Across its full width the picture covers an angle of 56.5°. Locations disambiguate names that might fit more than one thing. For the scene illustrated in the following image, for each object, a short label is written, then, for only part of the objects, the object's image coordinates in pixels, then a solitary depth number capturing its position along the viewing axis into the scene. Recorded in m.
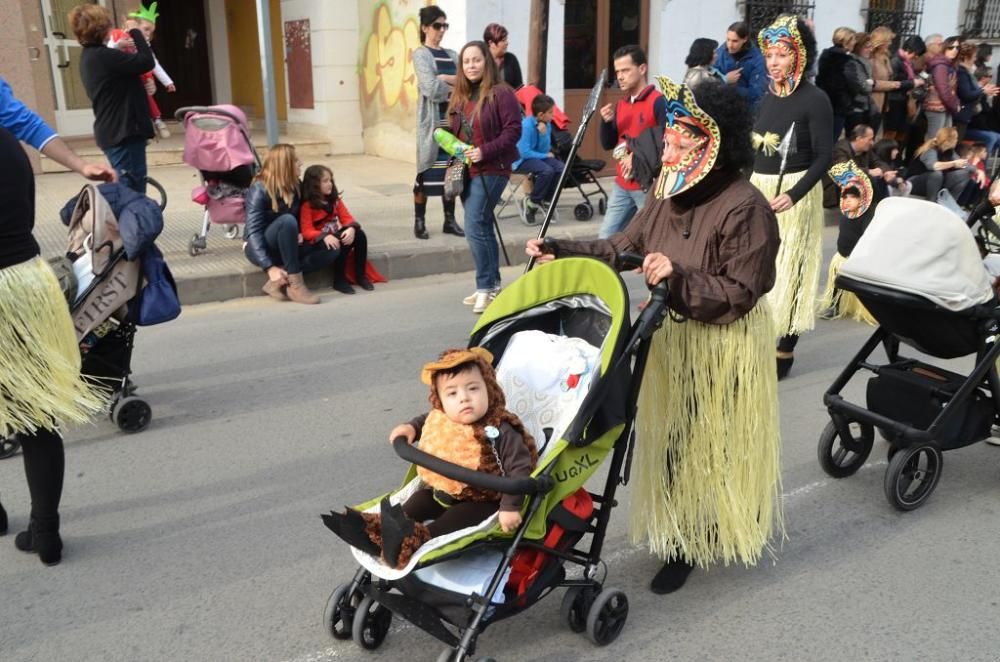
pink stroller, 7.84
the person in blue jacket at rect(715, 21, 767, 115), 9.86
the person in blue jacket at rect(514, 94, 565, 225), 9.63
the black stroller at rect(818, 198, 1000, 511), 3.79
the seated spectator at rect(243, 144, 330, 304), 7.21
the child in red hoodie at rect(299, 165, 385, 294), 7.39
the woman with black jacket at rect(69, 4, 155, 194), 7.20
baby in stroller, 2.76
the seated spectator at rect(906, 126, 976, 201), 10.44
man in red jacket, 6.35
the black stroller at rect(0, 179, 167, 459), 4.49
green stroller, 2.74
